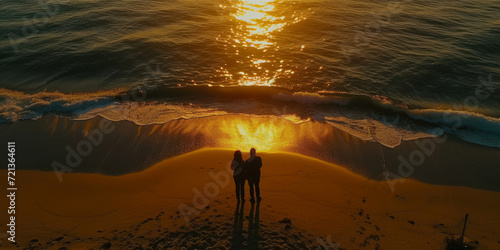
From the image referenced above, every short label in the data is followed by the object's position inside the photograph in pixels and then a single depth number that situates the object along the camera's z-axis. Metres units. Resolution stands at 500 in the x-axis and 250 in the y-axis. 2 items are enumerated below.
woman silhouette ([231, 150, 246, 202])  8.50
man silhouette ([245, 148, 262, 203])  8.49
